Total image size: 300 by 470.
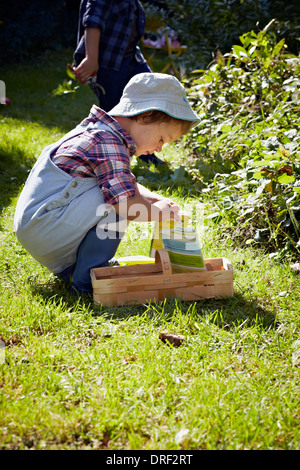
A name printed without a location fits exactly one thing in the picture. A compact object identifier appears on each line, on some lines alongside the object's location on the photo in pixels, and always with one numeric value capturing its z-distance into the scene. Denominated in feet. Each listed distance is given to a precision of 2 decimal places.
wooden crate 7.37
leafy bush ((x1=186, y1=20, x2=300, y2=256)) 8.67
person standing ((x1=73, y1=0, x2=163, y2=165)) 12.90
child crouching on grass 7.35
